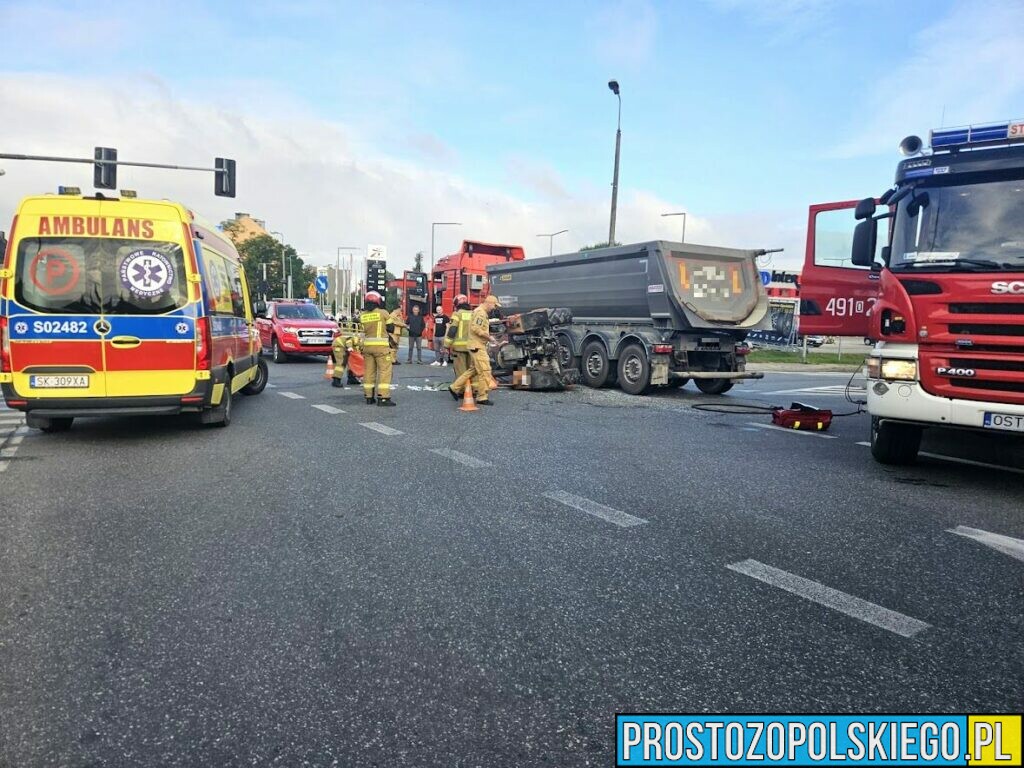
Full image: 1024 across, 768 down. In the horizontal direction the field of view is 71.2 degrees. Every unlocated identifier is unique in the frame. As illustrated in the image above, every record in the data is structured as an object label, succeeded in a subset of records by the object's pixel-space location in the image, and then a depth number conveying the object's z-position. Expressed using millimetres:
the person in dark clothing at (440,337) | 18489
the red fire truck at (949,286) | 5328
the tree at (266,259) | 69562
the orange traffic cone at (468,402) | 10366
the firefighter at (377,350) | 10641
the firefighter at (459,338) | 10977
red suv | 18844
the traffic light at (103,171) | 19344
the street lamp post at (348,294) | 39831
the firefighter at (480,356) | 10672
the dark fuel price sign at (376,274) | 28948
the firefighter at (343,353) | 13523
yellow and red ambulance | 7031
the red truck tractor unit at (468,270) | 19891
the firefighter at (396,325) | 11023
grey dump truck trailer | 12219
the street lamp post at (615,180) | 21703
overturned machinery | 13078
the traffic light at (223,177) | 20938
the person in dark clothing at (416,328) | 18734
